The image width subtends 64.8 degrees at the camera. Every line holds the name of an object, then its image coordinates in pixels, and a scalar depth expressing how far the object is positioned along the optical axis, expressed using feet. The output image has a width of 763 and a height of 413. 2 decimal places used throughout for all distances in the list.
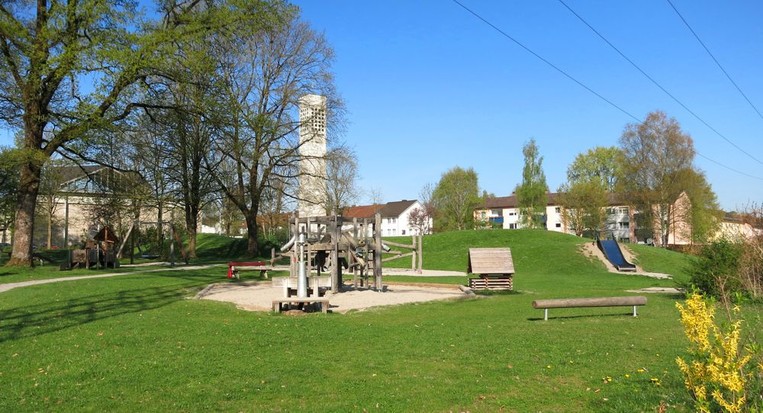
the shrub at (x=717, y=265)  51.31
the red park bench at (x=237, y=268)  77.10
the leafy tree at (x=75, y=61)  71.15
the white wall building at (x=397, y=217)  354.21
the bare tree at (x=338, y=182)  127.95
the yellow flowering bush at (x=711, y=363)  15.16
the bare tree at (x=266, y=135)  117.50
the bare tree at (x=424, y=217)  300.20
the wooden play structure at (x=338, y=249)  58.34
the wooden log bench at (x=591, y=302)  38.50
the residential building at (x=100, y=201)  115.03
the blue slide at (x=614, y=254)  106.93
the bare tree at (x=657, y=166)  190.29
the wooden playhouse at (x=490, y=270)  62.54
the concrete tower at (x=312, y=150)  124.62
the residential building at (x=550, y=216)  270.46
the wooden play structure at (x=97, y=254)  88.84
